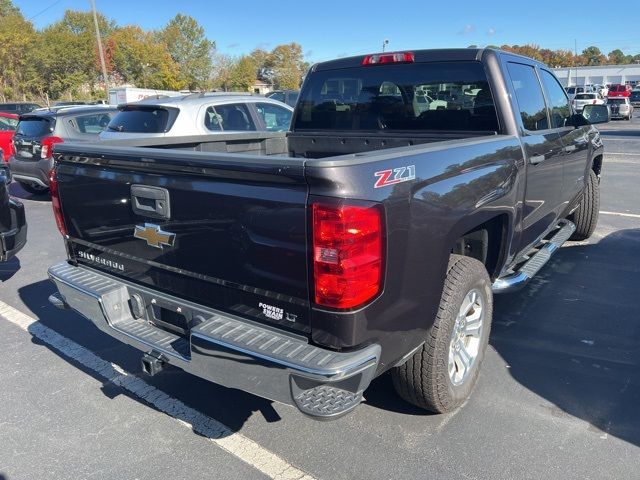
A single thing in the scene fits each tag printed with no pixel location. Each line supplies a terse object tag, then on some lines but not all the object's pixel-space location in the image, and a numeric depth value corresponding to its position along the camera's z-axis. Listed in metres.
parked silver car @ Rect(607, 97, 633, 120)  30.86
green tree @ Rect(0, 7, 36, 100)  49.41
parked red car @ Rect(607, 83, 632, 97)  34.50
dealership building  76.50
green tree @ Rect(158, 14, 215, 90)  84.00
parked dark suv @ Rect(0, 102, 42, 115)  23.02
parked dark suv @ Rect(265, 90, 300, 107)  19.83
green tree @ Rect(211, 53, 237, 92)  84.19
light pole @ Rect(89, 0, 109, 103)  29.34
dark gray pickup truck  2.16
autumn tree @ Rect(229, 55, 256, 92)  81.75
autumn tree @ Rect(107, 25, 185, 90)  70.75
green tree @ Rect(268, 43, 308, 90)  91.66
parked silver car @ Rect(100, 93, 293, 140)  7.49
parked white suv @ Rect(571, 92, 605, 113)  34.16
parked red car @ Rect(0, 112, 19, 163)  13.17
